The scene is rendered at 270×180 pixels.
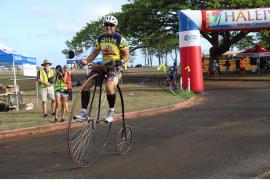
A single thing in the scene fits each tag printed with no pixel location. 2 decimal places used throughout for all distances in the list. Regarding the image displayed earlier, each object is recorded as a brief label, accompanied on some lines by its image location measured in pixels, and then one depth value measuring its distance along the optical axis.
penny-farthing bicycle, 7.31
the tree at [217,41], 45.44
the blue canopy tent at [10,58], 17.27
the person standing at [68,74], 15.13
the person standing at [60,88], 13.98
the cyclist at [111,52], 7.56
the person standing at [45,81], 15.23
